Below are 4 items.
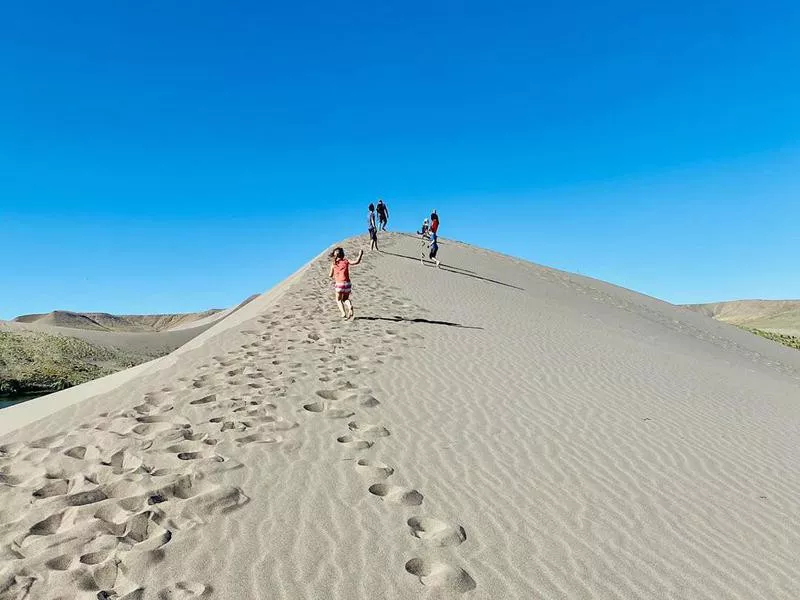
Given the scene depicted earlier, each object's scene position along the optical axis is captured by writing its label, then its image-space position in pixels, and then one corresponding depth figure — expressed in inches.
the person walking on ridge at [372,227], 882.4
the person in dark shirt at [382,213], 910.3
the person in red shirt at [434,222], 778.2
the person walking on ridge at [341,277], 442.6
